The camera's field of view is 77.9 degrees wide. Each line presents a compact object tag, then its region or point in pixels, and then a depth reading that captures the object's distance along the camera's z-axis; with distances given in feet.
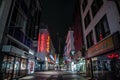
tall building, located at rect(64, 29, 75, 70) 131.06
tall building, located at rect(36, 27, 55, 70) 122.26
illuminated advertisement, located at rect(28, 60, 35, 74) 68.61
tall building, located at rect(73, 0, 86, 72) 55.91
